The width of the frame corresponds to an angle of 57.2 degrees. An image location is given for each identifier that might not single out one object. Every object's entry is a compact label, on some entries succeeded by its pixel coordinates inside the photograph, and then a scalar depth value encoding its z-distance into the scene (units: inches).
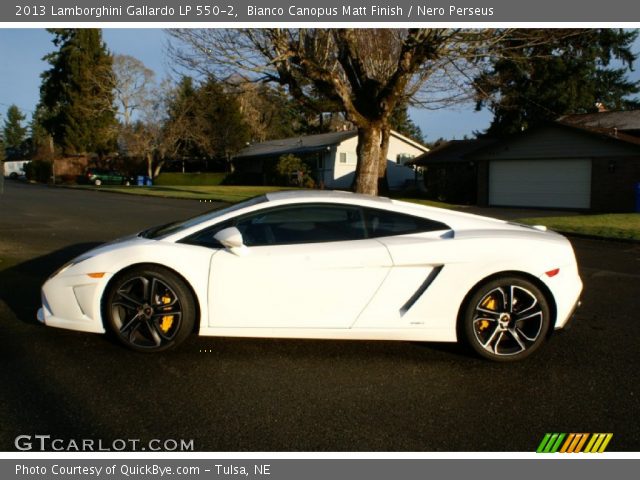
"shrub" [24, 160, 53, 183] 2050.9
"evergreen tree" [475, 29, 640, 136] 1529.3
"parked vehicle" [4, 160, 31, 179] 3403.1
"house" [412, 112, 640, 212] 884.0
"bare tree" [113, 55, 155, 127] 1927.9
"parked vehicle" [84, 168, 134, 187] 1865.2
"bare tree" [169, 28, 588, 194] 668.1
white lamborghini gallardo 176.6
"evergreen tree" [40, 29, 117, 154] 1991.9
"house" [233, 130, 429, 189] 1667.1
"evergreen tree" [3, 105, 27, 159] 4549.7
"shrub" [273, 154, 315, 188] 1621.6
